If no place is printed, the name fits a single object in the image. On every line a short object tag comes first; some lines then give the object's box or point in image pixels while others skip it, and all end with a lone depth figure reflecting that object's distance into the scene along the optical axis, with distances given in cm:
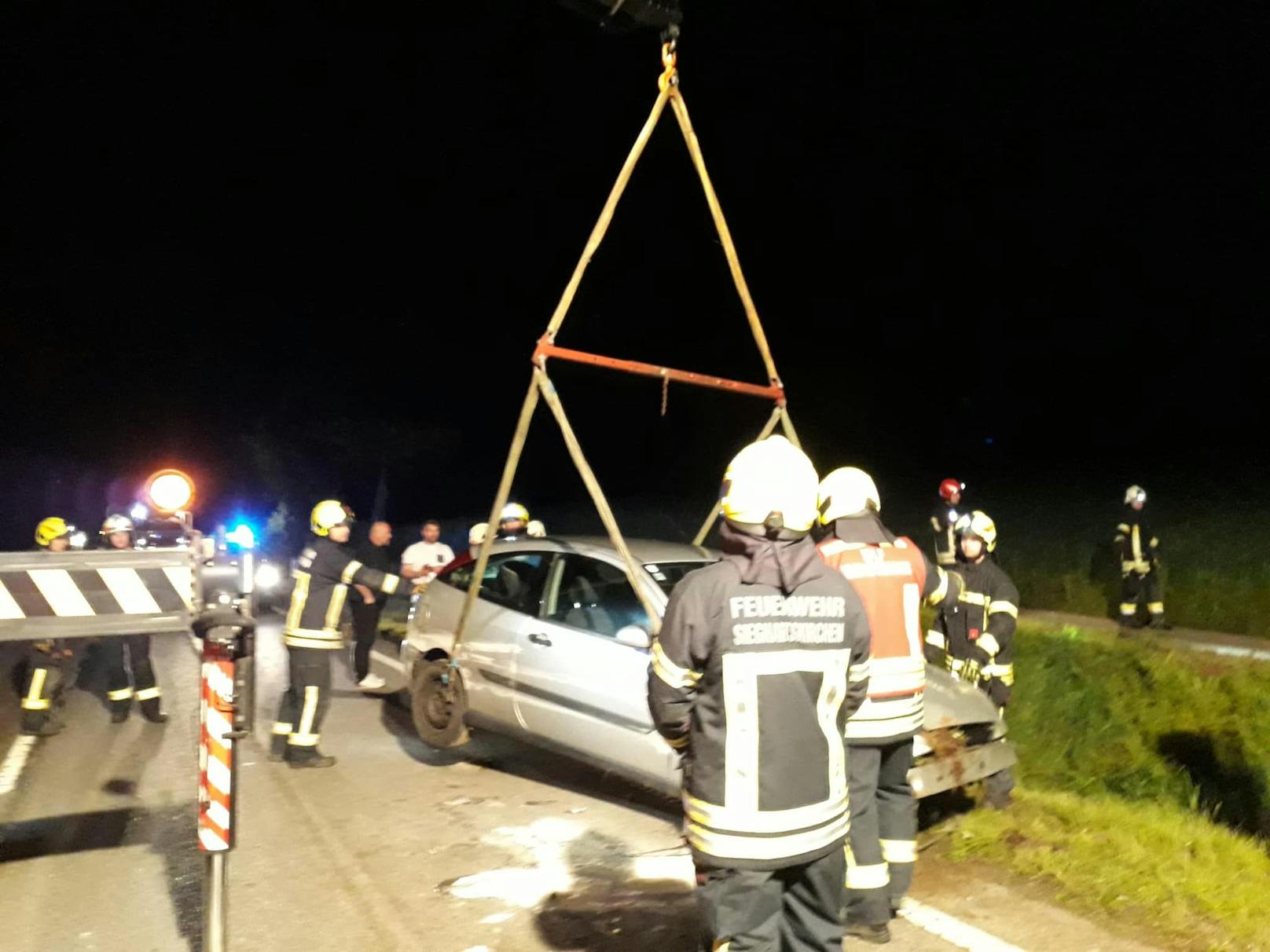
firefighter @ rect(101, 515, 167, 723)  824
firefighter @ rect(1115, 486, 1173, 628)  1221
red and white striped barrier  369
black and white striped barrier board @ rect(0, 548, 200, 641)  368
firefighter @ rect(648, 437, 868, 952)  281
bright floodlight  752
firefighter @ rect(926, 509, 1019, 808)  618
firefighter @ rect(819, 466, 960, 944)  407
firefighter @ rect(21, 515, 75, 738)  773
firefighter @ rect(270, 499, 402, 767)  680
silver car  530
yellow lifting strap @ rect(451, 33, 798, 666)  491
